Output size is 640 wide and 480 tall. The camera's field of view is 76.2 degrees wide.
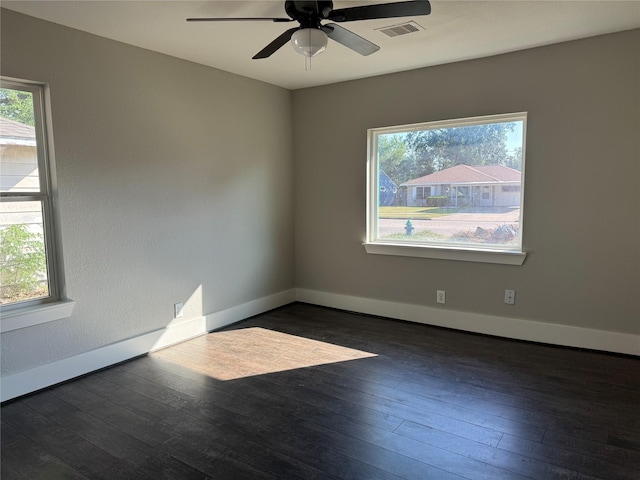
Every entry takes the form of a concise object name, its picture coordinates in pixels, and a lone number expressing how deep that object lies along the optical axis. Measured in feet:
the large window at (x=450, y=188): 11.72
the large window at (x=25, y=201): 8.70
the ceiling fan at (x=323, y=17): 6.77
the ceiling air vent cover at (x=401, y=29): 9.19
